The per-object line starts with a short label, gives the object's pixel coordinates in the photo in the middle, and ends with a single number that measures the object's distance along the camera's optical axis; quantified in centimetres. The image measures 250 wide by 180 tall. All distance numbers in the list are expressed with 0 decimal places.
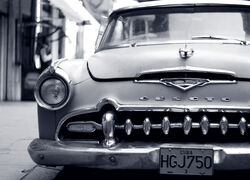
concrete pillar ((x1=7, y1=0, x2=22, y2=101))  1331
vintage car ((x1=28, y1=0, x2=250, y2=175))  353
